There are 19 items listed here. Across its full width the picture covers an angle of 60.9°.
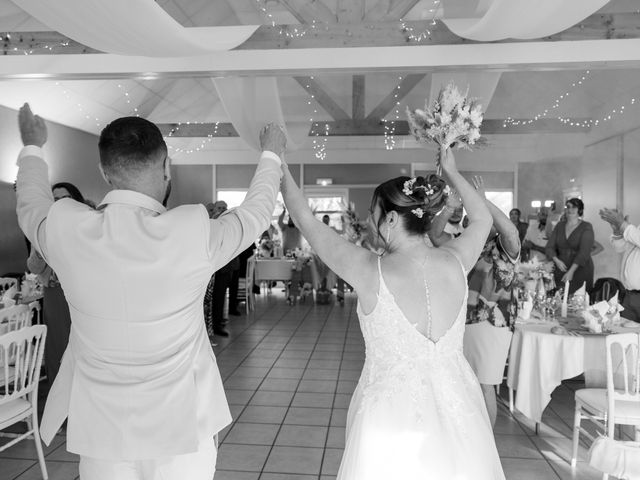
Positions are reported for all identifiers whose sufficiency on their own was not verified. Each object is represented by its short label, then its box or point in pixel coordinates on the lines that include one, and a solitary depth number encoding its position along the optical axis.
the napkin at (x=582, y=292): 4.45
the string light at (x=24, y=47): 5.04
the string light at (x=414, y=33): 4.71
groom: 1.21
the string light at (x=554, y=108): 5.74
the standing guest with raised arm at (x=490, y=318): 3.15
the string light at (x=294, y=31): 4.84
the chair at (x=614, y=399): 2.79
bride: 1.66
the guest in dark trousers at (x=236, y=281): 7.94
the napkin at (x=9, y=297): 4.23
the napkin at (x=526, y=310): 3.90
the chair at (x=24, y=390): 2.74
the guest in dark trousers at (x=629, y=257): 4.20
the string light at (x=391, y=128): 7.75
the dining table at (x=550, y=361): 3.44
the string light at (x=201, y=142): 9.19
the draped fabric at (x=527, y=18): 3.41
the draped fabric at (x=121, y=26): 3.11
